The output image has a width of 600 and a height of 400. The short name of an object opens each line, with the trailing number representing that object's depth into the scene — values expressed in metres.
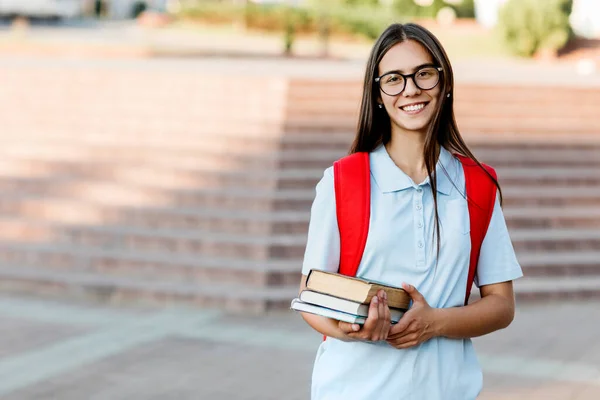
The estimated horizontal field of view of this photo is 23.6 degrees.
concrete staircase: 11.93
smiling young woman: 3.05
